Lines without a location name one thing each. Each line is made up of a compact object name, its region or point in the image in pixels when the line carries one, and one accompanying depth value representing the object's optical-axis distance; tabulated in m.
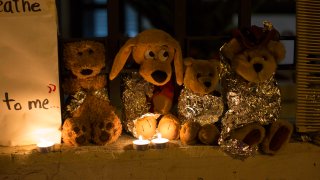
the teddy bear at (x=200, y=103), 1.61
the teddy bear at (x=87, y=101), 1.58
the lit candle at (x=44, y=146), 1.54
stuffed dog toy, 1.61
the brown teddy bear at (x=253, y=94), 1.56
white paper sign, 1.53
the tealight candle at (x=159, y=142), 1.58
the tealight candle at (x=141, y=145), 1.57
